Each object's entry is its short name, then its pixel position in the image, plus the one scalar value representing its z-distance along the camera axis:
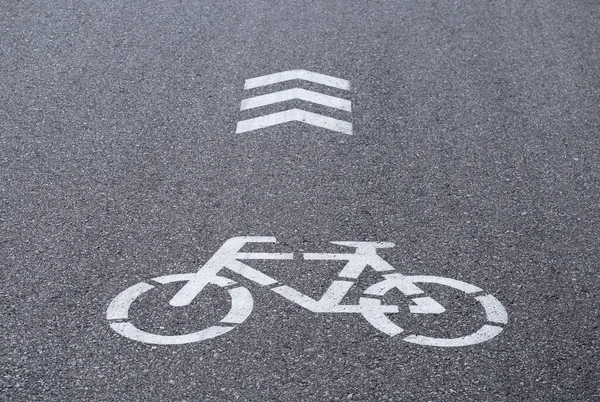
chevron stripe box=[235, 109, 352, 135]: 7.83
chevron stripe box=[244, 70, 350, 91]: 8.62
